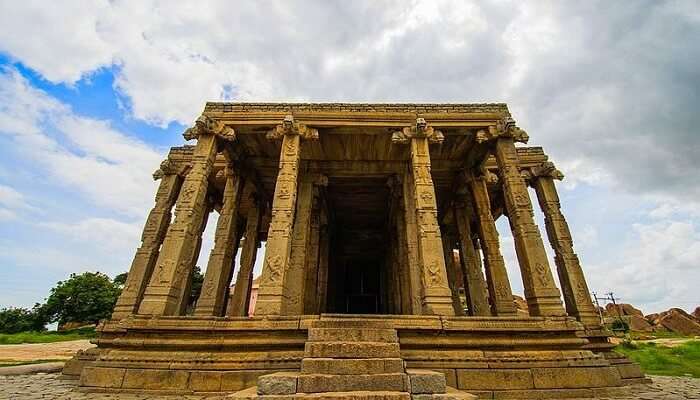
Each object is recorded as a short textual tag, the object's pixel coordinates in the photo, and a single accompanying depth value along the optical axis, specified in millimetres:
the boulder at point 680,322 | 37281
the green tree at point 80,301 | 35438
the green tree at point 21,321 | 37312
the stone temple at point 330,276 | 6582
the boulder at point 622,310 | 46266
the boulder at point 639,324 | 40434
